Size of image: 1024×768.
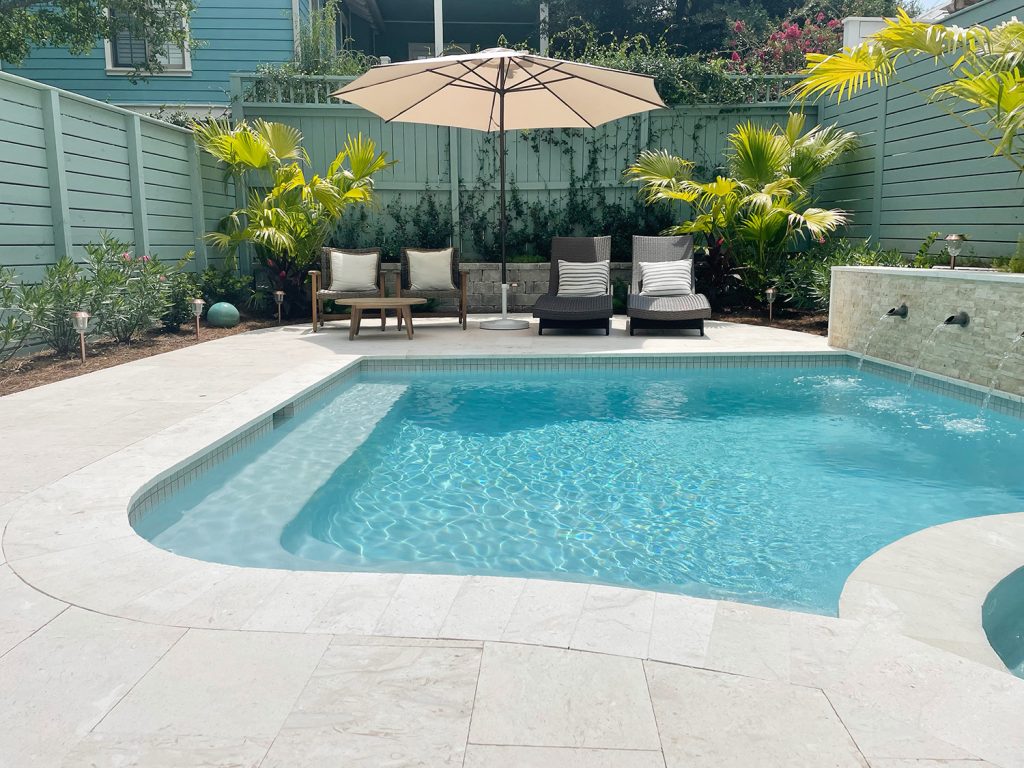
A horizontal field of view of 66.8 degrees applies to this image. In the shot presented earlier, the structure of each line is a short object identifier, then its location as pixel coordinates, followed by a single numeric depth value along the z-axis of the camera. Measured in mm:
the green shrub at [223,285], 8852
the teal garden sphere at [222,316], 8391
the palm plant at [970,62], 5730
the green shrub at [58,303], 5707
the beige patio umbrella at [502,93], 7359
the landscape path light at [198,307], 7434
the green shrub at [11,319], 5473
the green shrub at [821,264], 8281
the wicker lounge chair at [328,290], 8289
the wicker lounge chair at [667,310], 7645
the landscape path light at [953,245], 6742
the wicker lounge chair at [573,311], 7945
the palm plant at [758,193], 8812
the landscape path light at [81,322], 5781
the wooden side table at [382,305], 7344
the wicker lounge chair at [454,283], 8484
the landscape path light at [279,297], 8742
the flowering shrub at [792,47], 13102
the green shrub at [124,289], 6473
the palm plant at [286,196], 8688
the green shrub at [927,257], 7660
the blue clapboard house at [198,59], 12750
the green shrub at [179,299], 7852
